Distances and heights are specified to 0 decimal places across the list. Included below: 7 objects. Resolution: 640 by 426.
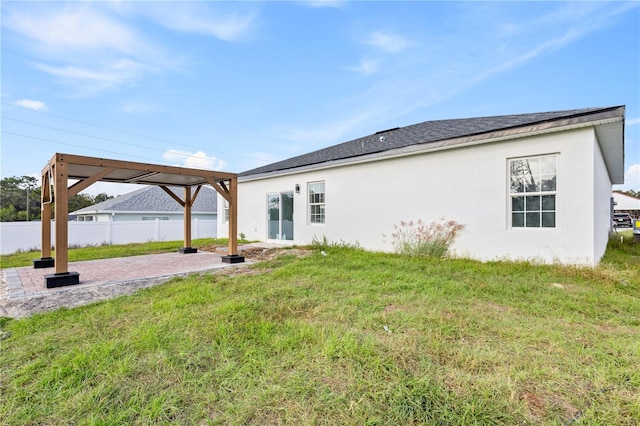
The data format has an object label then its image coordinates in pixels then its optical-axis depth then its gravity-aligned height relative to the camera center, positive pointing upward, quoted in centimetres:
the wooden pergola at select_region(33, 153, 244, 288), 503 +66
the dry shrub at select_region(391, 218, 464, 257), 744 -71
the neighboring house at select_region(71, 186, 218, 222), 2033 +34
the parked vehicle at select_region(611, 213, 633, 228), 2520 -93
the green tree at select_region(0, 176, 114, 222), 3020 +167
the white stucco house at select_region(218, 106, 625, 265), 580 +73
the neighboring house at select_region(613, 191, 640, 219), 3473 +106
